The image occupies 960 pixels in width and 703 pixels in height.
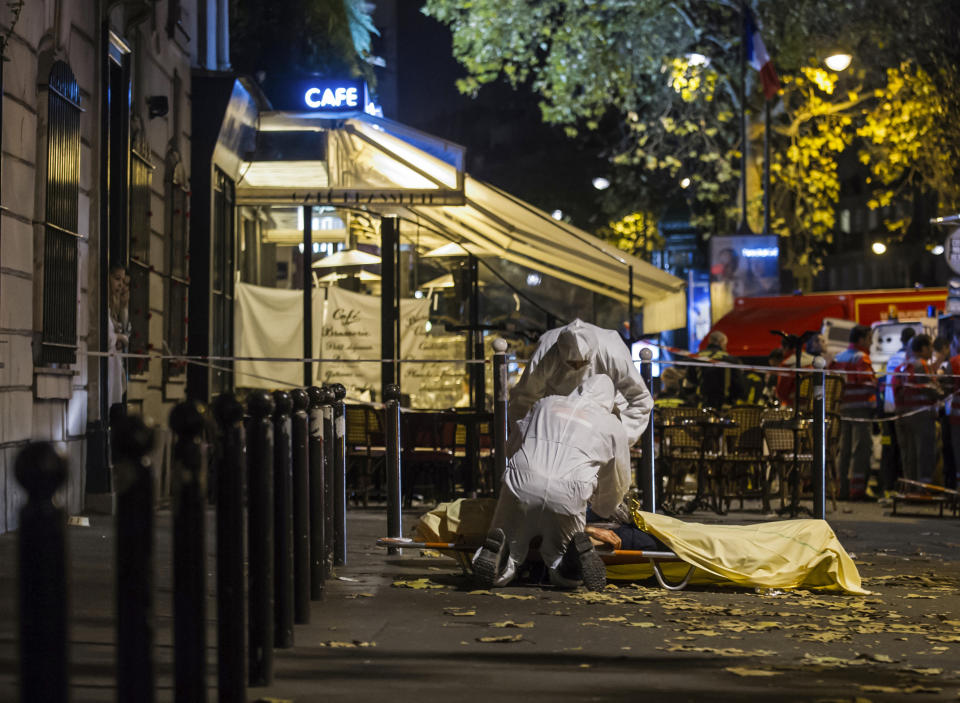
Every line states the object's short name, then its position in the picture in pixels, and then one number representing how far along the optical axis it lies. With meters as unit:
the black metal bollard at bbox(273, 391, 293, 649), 11.42
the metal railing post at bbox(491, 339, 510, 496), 20.86
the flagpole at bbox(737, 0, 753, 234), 56.75
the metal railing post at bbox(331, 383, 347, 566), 18.25
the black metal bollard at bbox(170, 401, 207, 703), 7.39
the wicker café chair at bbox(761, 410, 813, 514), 28.47
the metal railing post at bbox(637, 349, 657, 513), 22.20
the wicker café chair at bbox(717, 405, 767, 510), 29.53
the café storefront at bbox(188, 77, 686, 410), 33.56
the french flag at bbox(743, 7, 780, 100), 54.75
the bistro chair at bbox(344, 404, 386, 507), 30.78
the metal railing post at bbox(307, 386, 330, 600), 14.38
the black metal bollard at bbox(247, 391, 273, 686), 9.99
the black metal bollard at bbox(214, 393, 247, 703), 8.91
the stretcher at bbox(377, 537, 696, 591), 16.36
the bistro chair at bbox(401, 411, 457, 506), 30.61
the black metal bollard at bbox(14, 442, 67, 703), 5.34
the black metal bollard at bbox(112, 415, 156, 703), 6.29
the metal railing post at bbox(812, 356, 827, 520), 20.19
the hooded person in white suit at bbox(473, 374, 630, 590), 16.11
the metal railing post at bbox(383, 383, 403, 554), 19.94
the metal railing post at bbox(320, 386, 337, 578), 16.72
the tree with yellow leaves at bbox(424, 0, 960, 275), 59.59
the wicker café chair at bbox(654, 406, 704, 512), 29.56
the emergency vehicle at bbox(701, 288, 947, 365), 56.94
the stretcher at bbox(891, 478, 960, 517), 29.70
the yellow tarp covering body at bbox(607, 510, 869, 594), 16.37
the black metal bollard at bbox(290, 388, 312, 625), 12.57
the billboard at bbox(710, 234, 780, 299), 56.62
